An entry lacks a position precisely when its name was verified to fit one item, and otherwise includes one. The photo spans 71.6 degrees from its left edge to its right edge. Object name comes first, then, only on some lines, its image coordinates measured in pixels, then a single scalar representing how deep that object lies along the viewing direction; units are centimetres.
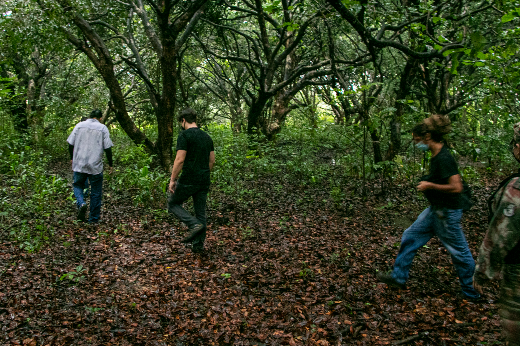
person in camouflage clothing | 231
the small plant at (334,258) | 524
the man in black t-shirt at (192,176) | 522
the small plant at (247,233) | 626
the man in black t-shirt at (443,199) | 377
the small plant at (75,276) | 427
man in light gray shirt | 659
